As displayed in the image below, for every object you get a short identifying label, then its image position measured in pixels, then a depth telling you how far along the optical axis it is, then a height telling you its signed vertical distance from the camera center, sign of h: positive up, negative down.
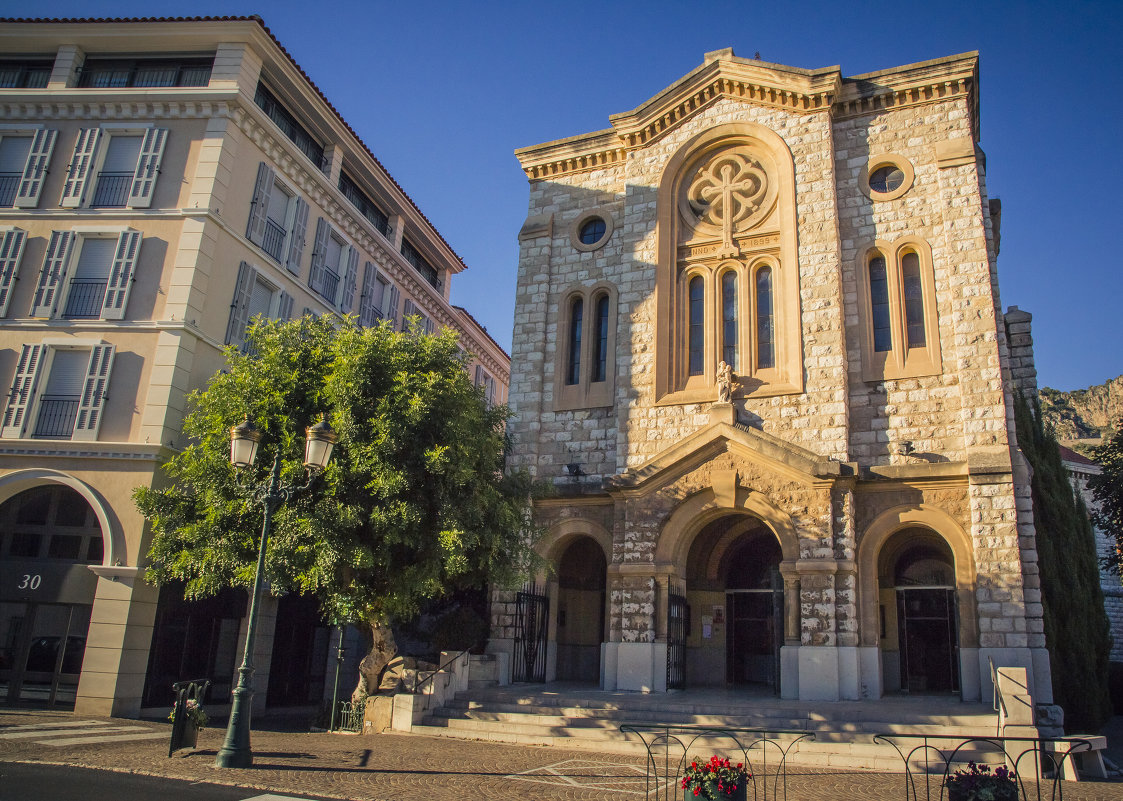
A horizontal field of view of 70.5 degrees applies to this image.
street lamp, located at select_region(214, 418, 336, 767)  10.98 +1.71
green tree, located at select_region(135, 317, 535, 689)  14.36 +2.48
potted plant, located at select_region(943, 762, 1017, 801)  6.76 -1.05
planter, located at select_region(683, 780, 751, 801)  7.26 -1.34
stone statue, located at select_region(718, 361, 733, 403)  18.84 +5.95
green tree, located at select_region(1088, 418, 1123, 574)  24.00 +5.20
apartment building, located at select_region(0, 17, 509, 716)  17.41 +7.43
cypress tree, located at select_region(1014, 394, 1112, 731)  17.36 +1.65
